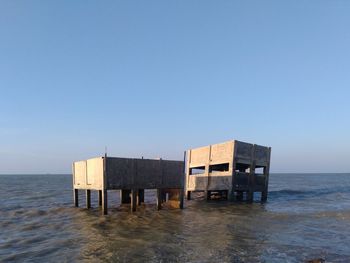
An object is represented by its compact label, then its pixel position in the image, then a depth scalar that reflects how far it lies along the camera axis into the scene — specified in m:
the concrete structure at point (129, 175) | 21.59
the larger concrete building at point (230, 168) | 29.17
